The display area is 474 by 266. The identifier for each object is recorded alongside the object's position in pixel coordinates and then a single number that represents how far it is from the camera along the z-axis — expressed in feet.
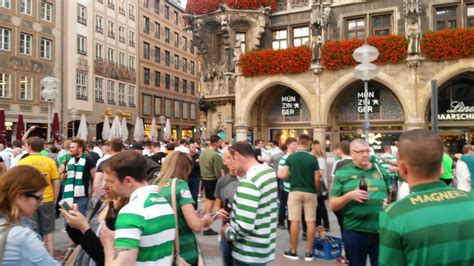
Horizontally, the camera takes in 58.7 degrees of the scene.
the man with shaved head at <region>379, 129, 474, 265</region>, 6.57
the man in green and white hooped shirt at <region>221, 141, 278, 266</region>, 12.46
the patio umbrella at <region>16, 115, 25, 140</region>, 61.21
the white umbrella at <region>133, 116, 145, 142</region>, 89.56
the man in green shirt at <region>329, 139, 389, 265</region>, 14.61
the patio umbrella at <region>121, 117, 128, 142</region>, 90.92
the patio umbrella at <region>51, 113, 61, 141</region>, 67.96
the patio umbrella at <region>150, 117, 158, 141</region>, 98.40
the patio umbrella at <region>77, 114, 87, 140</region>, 76.54
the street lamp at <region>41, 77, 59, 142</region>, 46.21
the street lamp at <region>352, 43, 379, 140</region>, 32.04
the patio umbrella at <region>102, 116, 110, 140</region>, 86.30
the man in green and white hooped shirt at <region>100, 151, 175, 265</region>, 8.18
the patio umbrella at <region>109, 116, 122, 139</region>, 84.41
